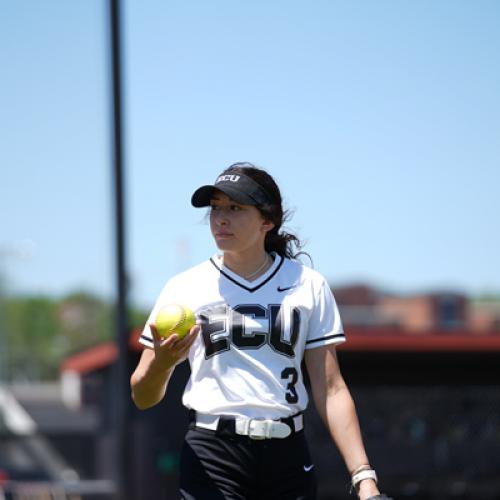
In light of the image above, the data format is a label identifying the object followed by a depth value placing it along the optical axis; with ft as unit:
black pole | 55.36
